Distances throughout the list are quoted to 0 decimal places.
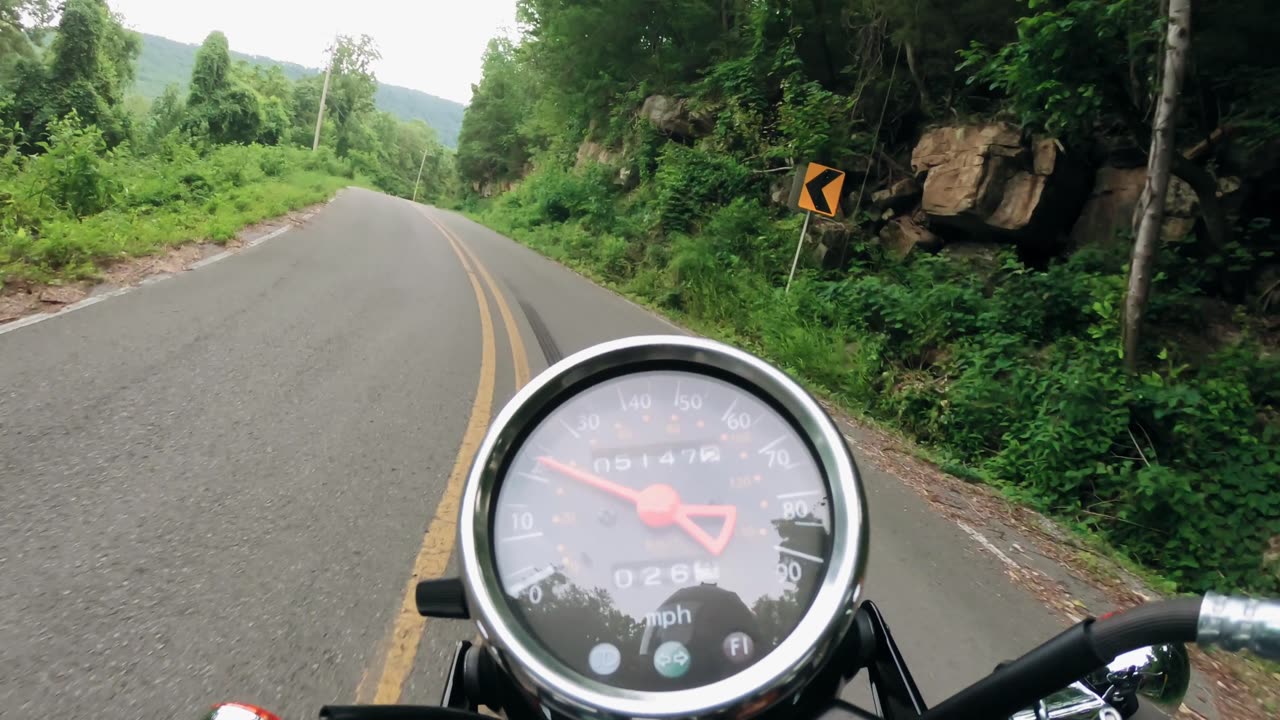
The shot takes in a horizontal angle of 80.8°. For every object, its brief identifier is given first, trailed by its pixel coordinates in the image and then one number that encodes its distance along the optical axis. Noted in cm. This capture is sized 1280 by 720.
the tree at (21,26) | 4619
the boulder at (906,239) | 1131
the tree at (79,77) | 3497
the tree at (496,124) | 4944
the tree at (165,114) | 4657
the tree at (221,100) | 4478
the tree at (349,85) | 7831
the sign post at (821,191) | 1082
